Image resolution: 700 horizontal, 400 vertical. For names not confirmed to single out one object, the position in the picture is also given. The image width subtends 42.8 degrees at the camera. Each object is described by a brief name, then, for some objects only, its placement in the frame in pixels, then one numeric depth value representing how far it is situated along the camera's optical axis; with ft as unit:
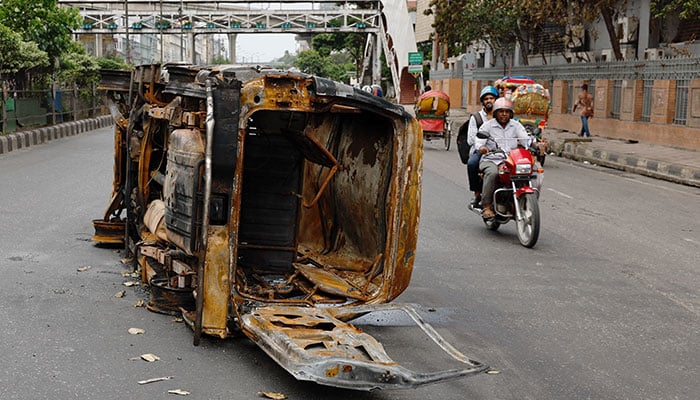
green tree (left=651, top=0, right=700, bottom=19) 67.31
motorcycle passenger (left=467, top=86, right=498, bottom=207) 34.12
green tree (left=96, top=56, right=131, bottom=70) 131.63
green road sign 157.48
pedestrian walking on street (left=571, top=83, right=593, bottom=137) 84.84
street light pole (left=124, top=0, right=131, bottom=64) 159.45
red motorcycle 30.66
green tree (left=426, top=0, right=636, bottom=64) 87.92
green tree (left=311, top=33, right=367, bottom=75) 295.42
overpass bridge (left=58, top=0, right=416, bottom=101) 247.09
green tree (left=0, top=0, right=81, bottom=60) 84.38
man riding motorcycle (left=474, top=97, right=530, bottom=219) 32.73
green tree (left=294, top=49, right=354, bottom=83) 326.85
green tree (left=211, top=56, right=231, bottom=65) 482.53
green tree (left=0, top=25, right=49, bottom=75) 72.59
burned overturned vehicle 16.56
